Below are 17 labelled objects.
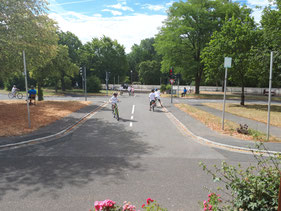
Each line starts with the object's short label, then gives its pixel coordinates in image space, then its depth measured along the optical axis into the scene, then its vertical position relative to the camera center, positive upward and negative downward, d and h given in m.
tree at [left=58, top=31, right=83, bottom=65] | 47.46 +10.40
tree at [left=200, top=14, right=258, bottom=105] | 19.78 +3.96
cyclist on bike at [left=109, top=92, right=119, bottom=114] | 13.56 -0.80
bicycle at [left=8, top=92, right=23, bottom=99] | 28.15 -1.13
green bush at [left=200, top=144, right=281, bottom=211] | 2.76 -1.40
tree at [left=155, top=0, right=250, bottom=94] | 34.22 +9.63
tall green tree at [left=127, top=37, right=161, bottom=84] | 89.12 +14.40
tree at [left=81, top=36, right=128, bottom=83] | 58.06 +8.53
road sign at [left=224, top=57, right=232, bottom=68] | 9.56 +1.19
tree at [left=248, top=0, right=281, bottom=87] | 17.81 +3.88
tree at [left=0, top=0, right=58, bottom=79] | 11.36 +3.19
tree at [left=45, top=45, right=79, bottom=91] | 22.23 +2.48
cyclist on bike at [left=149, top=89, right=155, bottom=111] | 17.40 -0.76
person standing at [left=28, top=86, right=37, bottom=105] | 18.41 -0.60
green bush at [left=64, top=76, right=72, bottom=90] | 48.38 +1.01
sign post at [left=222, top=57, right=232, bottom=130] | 9.56 +1.19
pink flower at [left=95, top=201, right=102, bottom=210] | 2.47 -1.38
